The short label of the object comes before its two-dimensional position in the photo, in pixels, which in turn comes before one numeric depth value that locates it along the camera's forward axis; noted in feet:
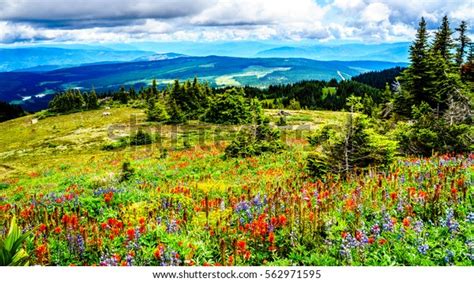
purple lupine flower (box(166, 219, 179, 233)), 18.13
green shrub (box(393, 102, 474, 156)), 43.04
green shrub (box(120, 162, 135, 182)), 49.13
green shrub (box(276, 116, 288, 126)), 211.14
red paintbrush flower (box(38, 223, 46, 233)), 18.56
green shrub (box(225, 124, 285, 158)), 72.69
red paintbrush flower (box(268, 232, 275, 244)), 16.20
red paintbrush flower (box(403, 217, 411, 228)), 16.57
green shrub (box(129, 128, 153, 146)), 173.64
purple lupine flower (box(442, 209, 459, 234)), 15.69
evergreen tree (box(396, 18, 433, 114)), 88.84
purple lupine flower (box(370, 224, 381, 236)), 16.26
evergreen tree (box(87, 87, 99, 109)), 365.20
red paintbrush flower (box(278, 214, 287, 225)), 17.60
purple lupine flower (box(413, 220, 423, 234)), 15.68
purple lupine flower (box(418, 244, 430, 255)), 14.26
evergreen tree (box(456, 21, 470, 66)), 120.98
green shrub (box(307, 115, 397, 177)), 33.47
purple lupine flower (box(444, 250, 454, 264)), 13.43
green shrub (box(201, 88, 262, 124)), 197.26
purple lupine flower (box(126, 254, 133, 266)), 14.68
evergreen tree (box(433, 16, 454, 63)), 101.22
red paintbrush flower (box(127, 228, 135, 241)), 17.04
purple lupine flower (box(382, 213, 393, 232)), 16.37
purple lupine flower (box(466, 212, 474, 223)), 16.32
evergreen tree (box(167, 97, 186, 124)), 231.36
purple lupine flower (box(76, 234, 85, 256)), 16.81
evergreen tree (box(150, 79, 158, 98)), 316.85
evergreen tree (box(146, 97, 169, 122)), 236.34
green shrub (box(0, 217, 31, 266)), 13.21
